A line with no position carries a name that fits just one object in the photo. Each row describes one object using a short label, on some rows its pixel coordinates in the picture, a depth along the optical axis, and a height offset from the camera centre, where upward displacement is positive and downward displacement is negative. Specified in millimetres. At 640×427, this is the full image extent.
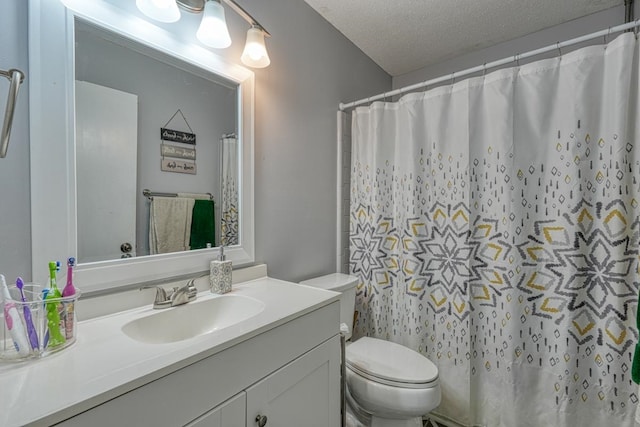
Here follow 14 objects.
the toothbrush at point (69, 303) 726 -239
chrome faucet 991 -304
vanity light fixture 1004 +711
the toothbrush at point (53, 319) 693 -266
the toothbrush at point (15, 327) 637 -260
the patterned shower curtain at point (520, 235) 1177 -121
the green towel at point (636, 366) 952 -517
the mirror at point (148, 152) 919 +215
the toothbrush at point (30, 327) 658 -271
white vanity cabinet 592 -456
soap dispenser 1158 -274
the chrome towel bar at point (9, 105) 687 +245
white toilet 1229 -765
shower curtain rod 1166 +714
